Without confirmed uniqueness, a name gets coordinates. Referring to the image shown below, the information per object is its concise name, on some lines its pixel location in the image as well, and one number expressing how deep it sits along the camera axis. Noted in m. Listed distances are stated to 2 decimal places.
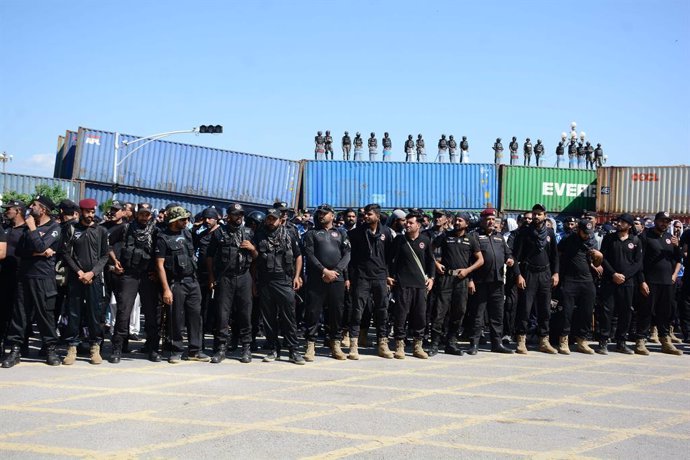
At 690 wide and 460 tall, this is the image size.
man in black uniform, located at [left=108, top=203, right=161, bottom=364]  9.95
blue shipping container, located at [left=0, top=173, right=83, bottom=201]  32.88
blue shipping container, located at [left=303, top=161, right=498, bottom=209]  40.47
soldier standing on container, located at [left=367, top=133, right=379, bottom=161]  41.44
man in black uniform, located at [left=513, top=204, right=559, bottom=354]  11.28
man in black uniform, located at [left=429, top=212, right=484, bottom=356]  11.08
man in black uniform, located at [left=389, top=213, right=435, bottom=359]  10.70
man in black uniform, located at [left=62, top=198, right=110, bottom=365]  9.60
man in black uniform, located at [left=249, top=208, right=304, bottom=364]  10.14
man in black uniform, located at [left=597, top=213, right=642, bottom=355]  11.50
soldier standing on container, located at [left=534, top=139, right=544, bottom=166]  43.19
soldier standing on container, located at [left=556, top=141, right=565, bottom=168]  42.65
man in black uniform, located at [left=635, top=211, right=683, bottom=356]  11.67
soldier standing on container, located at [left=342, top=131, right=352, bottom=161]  41.91
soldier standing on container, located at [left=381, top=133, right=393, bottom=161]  41.38
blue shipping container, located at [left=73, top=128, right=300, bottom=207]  35.00
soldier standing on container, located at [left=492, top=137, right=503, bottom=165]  42.22
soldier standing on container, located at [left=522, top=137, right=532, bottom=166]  43.12
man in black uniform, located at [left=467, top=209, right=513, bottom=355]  11.19
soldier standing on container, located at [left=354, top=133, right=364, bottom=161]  41.34
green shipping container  41.62
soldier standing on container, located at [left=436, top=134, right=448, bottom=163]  41.88
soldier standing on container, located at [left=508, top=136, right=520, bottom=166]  42.75
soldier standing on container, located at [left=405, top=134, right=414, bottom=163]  41.69
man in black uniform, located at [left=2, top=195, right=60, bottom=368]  9.36
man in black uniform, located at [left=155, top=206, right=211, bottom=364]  9.95
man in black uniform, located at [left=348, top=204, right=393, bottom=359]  10.62
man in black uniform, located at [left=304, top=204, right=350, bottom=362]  10.30
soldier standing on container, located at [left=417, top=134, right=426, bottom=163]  42.09
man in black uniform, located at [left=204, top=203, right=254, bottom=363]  10.11
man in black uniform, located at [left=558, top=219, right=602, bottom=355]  11.45
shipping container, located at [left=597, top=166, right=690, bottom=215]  39.38
